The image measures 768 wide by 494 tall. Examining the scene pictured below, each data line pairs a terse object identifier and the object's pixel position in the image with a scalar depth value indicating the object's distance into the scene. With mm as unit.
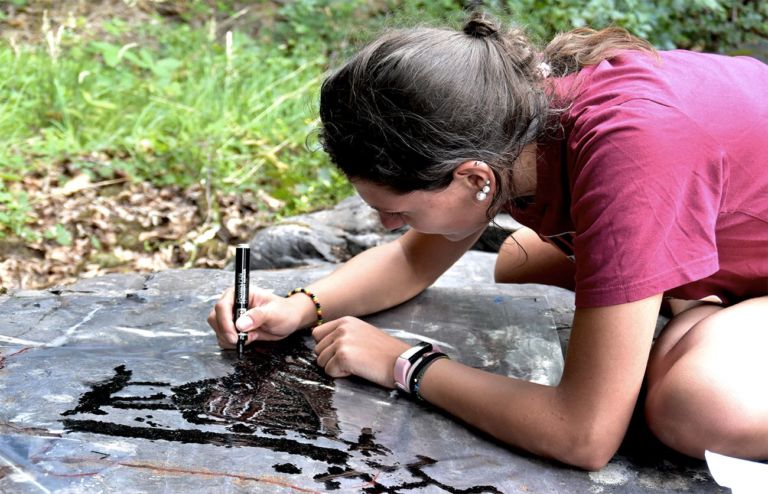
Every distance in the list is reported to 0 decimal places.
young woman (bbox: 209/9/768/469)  1627
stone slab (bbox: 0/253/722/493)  1639
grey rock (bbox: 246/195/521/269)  3473
